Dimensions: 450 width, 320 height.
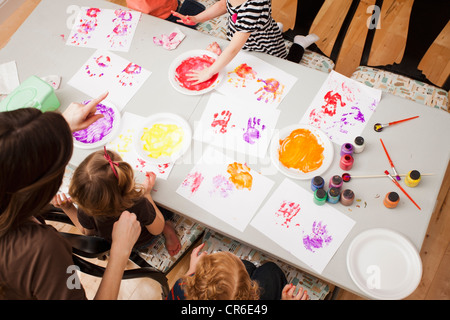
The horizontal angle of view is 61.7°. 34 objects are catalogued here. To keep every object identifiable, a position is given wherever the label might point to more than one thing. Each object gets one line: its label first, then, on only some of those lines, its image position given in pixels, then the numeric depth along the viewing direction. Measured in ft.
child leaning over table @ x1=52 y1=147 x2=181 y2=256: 4.35
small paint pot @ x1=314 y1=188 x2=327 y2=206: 4.69
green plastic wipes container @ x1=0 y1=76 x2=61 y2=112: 5.54
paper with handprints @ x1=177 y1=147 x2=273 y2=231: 4.91
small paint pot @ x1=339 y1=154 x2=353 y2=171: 4.86
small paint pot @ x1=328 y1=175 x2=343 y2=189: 4.72
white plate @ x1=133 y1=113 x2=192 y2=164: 5.32
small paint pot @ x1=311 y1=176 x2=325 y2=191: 4.77
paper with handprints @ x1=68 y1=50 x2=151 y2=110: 5.94
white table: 4.68
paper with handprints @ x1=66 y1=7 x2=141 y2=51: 6.39
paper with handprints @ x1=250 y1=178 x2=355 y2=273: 4.58
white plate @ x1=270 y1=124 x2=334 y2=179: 5.01
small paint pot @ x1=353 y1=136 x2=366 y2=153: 4.93
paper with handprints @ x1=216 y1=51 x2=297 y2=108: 5.65
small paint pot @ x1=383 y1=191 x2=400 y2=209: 4.57
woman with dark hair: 3.30
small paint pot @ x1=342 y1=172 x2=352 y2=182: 4.83
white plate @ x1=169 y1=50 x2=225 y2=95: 5.78
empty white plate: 4.34
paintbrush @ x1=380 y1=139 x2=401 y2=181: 4.87
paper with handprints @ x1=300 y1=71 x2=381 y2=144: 5.29
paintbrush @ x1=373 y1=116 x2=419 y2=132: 5.15
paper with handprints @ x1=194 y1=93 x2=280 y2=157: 5.35
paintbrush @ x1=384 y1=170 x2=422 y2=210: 4.75
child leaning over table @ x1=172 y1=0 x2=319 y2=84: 5.76
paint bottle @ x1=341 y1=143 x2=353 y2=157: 4.93
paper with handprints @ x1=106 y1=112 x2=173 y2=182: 5.25
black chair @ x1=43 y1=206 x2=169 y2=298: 4.83
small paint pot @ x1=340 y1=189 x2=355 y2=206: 4.64
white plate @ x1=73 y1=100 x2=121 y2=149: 5.52
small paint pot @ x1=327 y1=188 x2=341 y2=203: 4.66
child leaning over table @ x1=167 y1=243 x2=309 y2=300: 4.09
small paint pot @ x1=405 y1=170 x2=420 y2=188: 4.66
